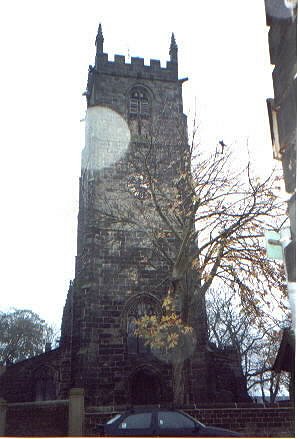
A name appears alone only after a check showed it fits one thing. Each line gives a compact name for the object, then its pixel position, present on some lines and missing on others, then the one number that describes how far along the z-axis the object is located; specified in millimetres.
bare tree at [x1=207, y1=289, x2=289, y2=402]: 33781
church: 16500
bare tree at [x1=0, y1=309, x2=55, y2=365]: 42031
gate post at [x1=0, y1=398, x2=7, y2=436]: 13238
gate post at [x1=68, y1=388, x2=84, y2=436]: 11945
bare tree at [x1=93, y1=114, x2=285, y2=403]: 12523
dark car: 8672
